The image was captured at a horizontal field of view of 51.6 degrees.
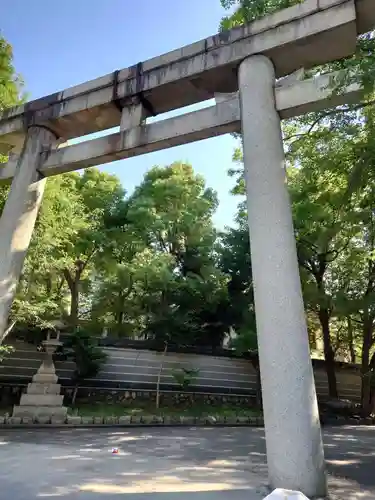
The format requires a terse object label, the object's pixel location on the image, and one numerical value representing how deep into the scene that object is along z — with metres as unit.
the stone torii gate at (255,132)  3.44
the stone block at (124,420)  11.93
